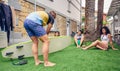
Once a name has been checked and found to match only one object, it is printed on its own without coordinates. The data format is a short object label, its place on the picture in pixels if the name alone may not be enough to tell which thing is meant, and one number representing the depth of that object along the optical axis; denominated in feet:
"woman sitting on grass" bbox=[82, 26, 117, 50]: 10.90
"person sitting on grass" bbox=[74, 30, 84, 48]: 12.87
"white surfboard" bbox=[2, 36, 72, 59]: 7.86
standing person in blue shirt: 6.46
